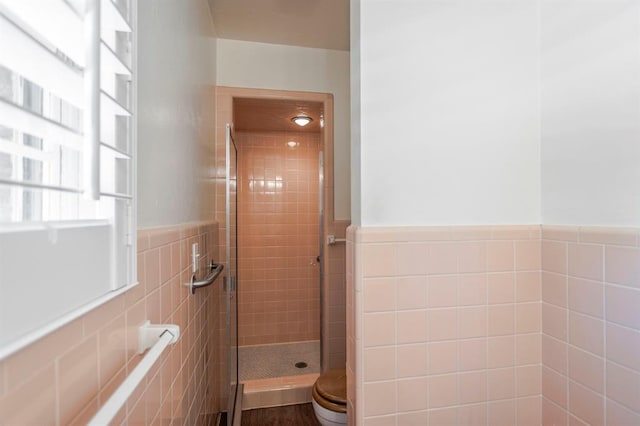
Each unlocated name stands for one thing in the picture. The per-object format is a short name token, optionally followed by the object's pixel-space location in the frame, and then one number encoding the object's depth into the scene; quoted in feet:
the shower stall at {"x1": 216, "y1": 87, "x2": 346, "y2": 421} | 8.89
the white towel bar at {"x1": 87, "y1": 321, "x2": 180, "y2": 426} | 1.22
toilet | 4.66
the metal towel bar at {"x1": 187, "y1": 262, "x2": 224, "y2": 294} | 3.58
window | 0.99
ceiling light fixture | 8.32
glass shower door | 4.68
